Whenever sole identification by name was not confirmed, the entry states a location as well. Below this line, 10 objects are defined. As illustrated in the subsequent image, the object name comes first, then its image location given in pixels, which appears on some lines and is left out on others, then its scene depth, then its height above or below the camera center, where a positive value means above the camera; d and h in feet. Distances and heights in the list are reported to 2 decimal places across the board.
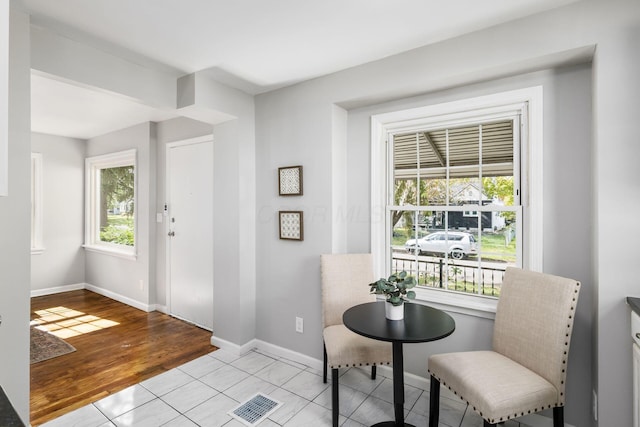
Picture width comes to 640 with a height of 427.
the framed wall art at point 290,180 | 9.59 +0.88
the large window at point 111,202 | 15.58 +0.40
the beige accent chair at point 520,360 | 5.21 -2.76
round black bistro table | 5.72 -2.16
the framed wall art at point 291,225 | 9.61 -0.43
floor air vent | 7.03 -4.42
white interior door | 12.39 -0.79
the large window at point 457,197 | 7.33 +0.33
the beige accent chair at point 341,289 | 7.70 -2.01
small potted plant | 6.46 -1.62
